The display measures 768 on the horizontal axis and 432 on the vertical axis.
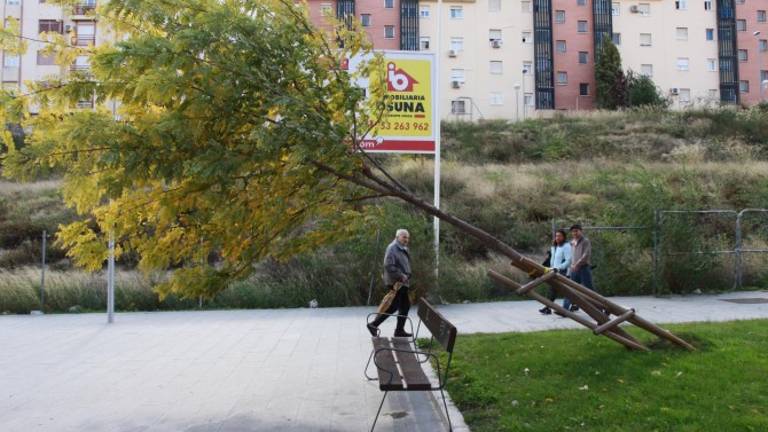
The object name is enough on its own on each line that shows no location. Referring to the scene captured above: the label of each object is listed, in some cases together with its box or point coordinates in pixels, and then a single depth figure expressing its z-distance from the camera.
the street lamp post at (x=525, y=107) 50.19
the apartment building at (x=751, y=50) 53.53
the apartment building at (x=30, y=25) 45.29
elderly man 9.00
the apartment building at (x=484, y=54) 49.81
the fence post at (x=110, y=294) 12.19
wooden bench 4.76
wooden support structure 6.27
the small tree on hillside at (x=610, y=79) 48.03
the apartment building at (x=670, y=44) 51.91
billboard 16.27
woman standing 11.46
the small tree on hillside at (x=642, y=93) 46.61
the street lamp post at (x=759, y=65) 53.69
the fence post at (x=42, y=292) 14.55
